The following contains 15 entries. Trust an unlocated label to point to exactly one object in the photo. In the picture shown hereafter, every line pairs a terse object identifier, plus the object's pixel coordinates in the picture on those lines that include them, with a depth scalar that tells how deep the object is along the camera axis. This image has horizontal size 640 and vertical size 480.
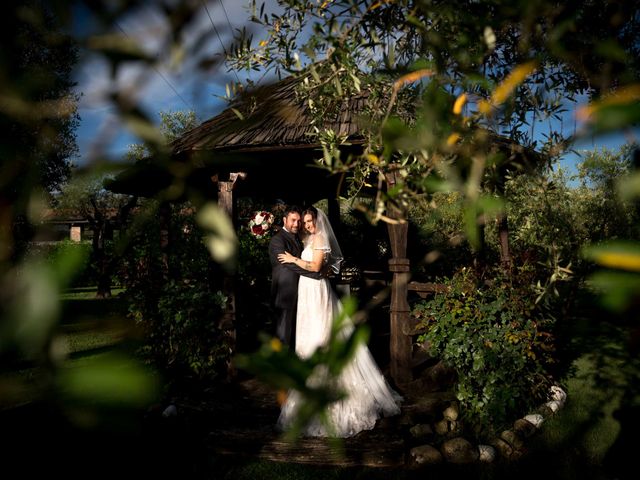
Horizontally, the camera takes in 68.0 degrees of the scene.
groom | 6.88
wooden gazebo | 6.98
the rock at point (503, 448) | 4.70
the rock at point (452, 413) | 5.45
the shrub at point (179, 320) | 7.13
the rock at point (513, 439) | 4.77
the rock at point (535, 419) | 5.27
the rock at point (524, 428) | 5.05
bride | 5.41
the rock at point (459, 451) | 4.55
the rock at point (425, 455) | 4.52
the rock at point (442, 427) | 5.25
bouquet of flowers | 10.23
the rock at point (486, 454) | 4.59
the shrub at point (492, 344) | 5.38
